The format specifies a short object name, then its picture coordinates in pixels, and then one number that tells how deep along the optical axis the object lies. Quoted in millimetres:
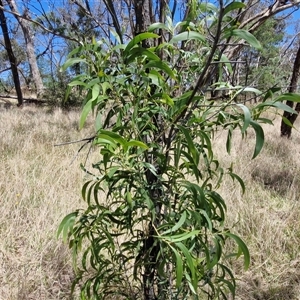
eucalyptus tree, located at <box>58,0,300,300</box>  755
